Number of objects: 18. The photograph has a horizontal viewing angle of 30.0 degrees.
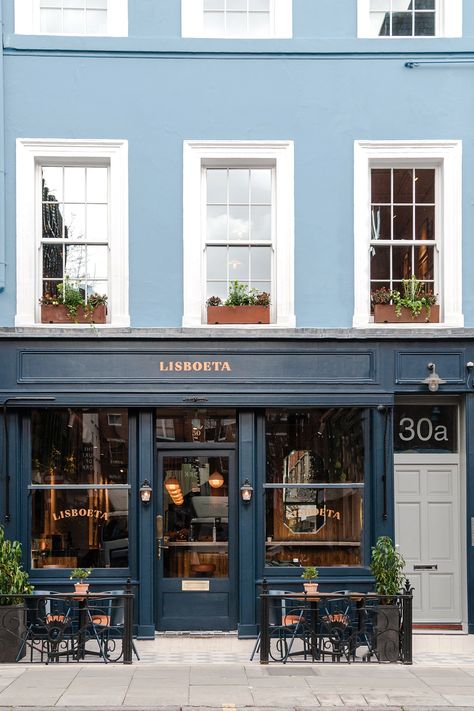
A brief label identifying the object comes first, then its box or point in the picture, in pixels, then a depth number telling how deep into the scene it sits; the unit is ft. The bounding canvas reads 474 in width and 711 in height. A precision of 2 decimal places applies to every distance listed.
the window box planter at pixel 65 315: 40.37
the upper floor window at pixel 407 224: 40.96
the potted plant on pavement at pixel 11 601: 34.30
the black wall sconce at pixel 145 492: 39.55
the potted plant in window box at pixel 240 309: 40.57
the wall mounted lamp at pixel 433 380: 40.04
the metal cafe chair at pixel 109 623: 34.73
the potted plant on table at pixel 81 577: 36.86
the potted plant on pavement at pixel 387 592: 35.12
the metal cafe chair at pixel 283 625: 34.86
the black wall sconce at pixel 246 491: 39.73
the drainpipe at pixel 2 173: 40.09
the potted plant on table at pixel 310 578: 37.24
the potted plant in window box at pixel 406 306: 40.73
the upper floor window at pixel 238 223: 40.68
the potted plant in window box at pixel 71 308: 40.29
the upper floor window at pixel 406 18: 41.73
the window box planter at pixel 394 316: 40.83
